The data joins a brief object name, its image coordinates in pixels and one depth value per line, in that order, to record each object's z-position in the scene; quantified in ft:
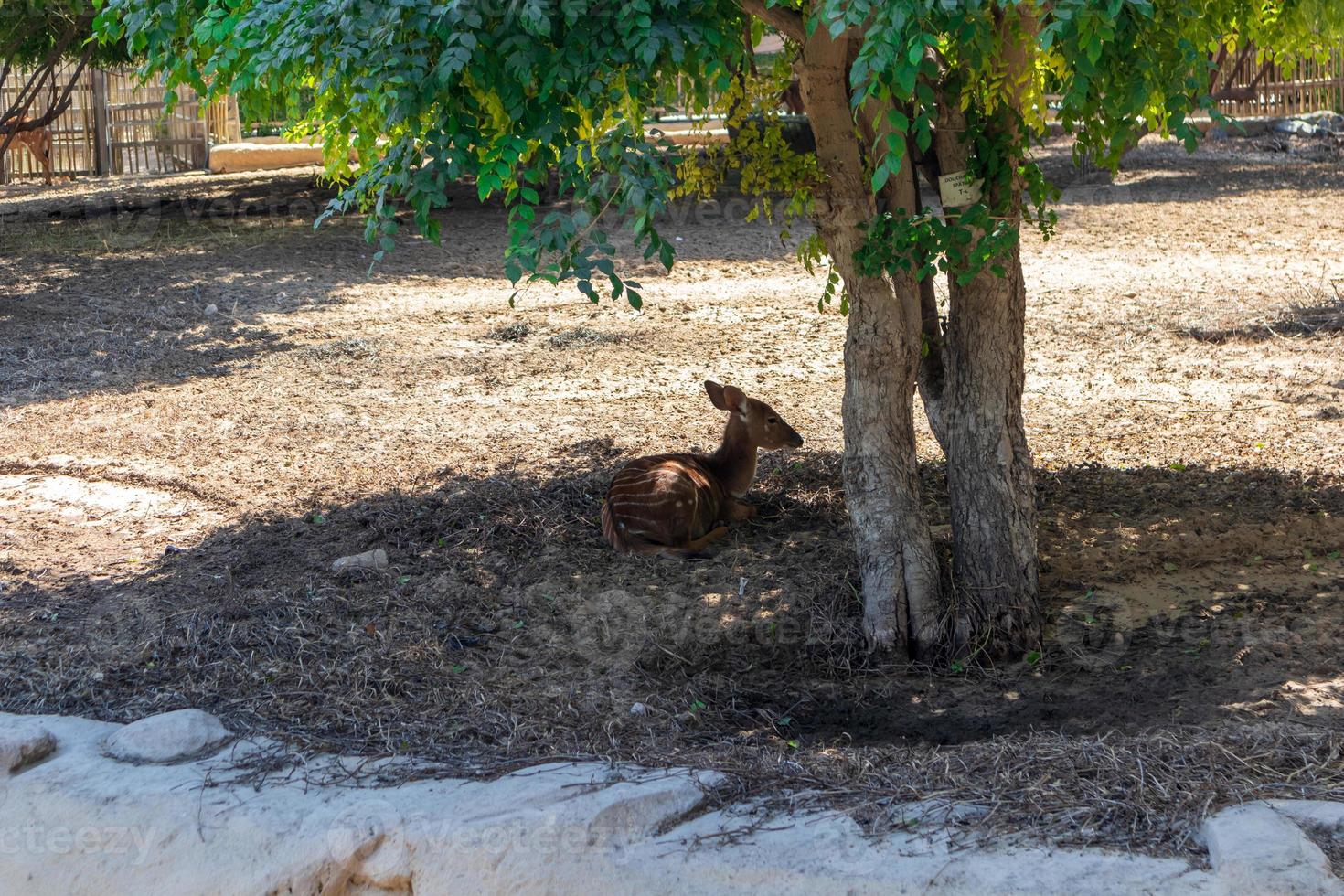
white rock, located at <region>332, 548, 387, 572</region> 17.98
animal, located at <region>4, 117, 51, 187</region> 61.72
